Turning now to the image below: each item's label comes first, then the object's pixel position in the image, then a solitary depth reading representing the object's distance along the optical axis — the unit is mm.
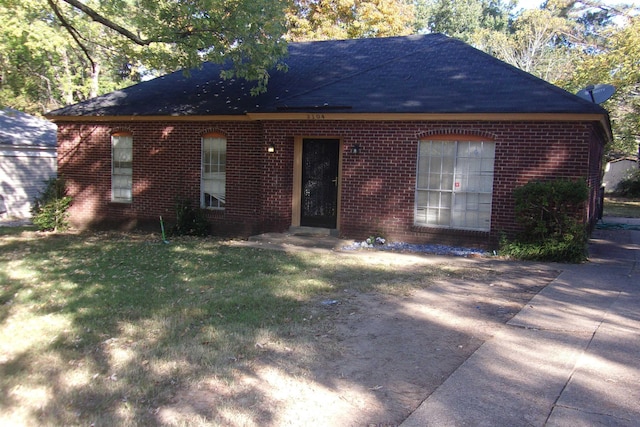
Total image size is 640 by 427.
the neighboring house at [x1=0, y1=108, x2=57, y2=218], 19000
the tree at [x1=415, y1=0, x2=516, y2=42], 49438
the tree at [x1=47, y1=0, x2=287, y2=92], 10758
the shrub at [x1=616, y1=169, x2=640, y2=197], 34272
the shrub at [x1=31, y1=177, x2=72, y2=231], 14765
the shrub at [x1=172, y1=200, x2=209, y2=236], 13578
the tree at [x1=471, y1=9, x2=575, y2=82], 37812
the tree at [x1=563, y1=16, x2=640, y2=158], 23453
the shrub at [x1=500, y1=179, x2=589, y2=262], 9797
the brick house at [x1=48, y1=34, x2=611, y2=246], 10672
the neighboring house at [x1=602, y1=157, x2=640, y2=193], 38838
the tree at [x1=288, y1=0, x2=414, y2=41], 25562
